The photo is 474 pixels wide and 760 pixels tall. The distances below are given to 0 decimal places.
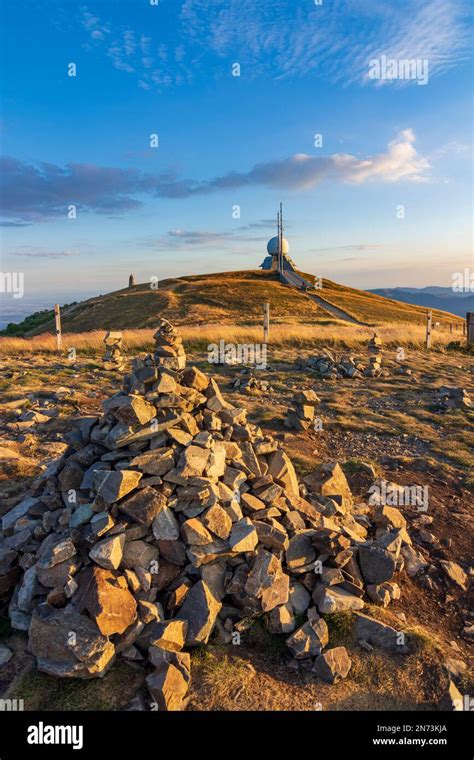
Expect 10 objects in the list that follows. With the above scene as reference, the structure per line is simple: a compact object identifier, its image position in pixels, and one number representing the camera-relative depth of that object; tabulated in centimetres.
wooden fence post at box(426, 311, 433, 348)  2358
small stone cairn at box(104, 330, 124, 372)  1702
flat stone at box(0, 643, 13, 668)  438
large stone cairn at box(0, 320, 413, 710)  433
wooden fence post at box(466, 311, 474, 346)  2626
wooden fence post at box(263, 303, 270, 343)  2258
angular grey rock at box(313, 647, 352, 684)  427
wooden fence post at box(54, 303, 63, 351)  1962
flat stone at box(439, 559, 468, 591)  584
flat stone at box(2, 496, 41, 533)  592
